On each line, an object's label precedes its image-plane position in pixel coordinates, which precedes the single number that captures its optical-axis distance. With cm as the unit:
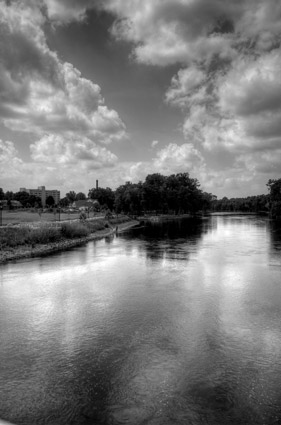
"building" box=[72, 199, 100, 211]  16750
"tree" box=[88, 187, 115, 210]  18520
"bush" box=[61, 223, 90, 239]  4838
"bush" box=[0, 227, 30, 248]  3744
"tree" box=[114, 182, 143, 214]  11608
